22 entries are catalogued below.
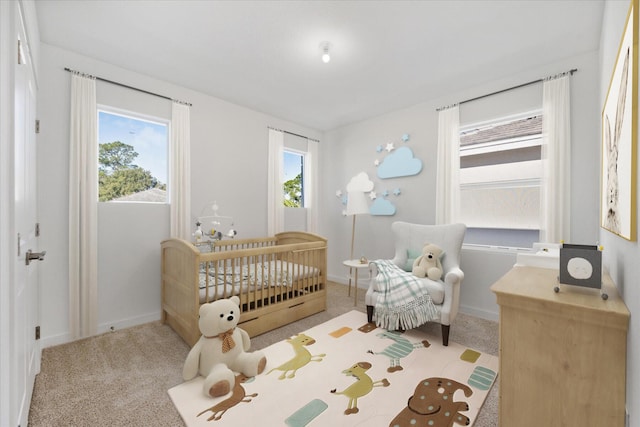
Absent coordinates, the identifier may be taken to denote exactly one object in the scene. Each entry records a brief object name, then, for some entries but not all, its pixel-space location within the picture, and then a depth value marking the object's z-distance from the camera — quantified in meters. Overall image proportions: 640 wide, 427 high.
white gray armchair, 2.23
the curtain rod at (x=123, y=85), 2.31
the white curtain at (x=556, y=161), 2.37
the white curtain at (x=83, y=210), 2.28
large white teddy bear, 1.76
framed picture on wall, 0.89
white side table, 3.02
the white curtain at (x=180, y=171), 2.83
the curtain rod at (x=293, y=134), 3.81
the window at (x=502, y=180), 2.67
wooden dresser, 0.95
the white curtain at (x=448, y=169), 3.01
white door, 1.19
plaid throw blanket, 2.29
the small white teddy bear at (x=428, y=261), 2.51
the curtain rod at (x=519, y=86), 2.37
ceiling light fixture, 2.19
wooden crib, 2.14
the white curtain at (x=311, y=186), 4.29
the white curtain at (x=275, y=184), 3.70
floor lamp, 3.38
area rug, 1.44
